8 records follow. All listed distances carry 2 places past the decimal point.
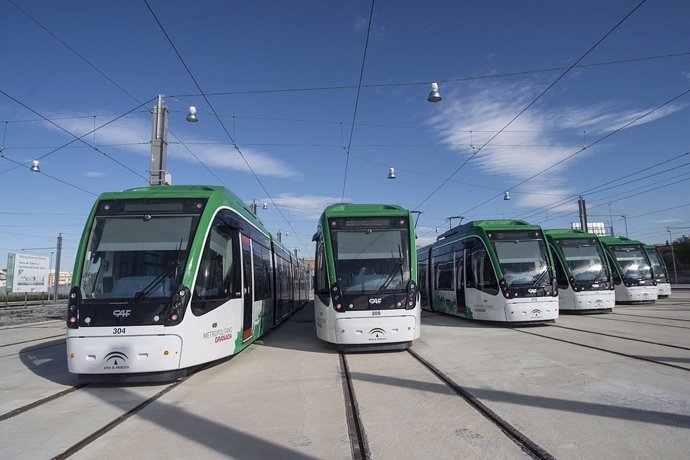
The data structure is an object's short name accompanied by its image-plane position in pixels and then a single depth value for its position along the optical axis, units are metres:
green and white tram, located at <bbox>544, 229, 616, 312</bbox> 16.59
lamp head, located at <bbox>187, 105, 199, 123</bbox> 15.45
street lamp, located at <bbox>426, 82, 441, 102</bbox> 13.74
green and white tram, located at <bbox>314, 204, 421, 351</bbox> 9.41
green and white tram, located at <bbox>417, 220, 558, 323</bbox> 13.45
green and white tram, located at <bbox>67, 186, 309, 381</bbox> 6.88
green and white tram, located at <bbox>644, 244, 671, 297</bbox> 24.97
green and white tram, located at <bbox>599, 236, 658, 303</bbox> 20.87
